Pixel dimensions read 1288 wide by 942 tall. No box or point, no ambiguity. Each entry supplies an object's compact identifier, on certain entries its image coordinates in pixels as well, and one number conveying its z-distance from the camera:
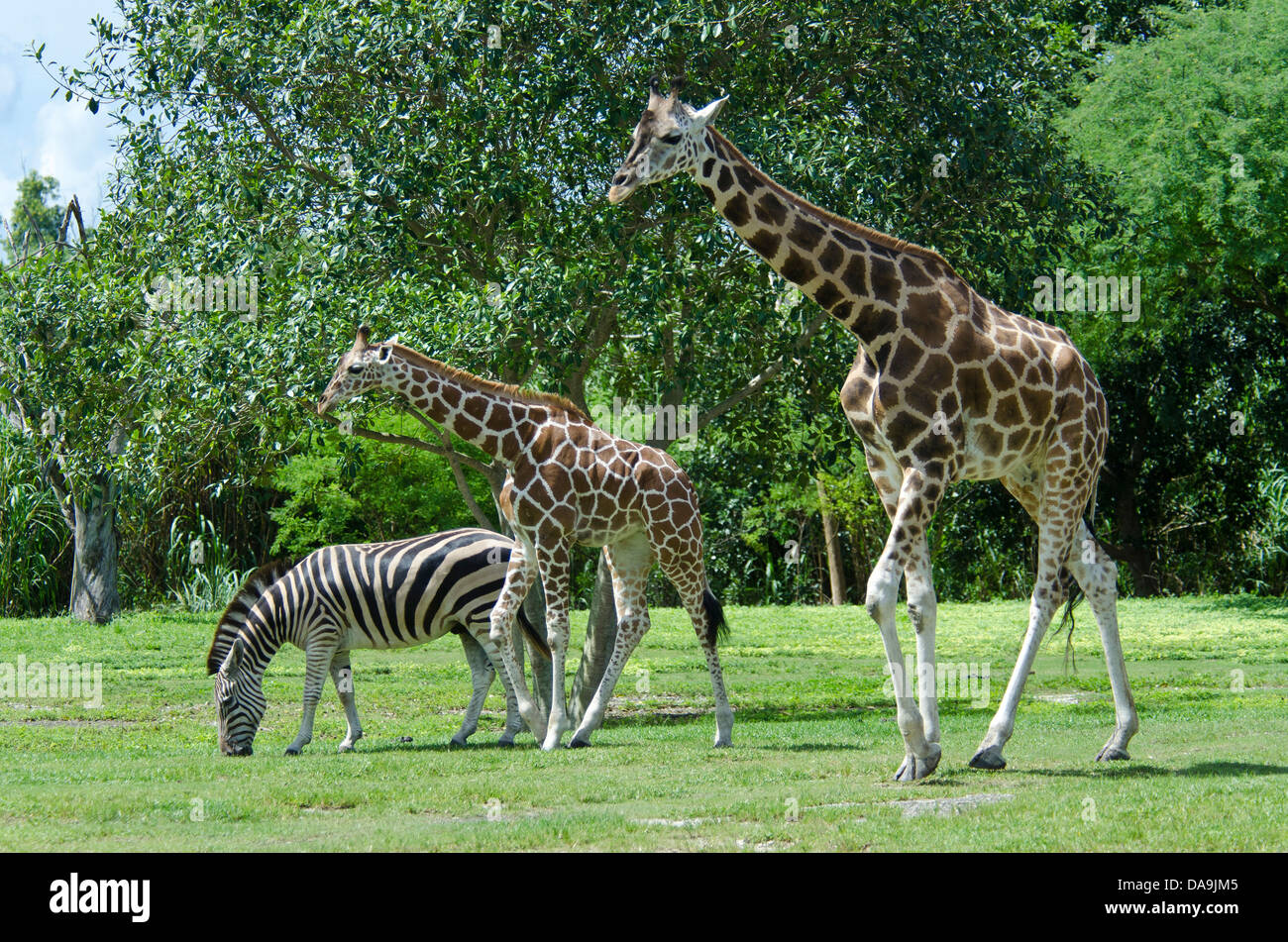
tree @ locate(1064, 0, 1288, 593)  18.11
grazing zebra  12.09
